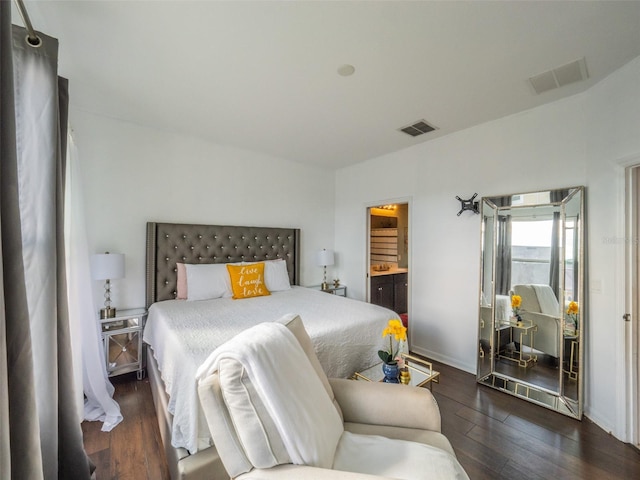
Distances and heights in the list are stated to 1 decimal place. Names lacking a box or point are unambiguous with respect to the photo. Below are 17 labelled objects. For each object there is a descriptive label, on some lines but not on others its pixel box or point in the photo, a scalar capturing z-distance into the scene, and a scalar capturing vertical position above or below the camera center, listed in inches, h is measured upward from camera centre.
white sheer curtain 73.0 -21.9
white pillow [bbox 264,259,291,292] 136.6 -17.7
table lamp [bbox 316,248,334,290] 169.0 -9.9
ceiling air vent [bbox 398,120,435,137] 115.4 +50.2
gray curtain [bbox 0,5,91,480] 45.8 -3.8
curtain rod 44.9 +35.8
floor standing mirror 90.6 -19.3
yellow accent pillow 121.4 -18.3
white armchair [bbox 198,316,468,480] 37.5 -29.9
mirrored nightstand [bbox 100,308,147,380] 100.0 -38.4
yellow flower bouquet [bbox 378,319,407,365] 73.3 -24.9
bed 55.4 -25.3
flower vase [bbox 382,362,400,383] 72.1 -34.2
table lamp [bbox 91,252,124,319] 97.8 -10.5
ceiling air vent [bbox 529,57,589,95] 77.5 +50.5
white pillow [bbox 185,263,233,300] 116.8 -18.0
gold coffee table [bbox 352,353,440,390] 78.5 -39.5
